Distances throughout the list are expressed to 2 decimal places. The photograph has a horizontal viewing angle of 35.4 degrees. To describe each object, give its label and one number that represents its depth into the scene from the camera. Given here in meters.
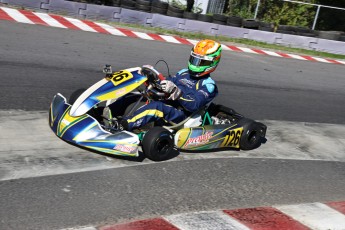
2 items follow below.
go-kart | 4.88
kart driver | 5.29
